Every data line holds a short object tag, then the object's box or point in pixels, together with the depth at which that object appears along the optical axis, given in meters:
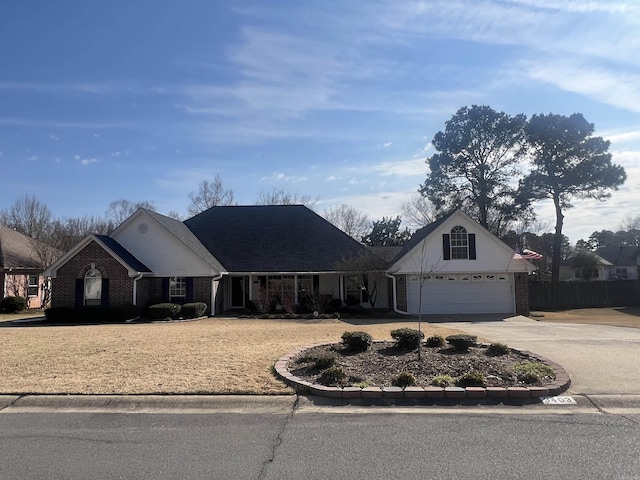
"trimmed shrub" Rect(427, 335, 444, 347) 10.30
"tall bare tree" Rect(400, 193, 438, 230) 43.28
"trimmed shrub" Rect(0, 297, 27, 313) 27.17
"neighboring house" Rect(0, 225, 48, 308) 29.17
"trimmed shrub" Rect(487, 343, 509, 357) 9.50
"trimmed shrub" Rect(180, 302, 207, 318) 23.47
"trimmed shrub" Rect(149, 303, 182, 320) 22.73
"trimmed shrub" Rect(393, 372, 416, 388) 6.99
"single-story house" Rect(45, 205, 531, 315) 23.91
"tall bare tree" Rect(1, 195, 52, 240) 45.28
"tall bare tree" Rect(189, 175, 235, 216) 51.65
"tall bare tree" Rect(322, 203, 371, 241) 52.59
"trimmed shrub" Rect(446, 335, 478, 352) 9.72
